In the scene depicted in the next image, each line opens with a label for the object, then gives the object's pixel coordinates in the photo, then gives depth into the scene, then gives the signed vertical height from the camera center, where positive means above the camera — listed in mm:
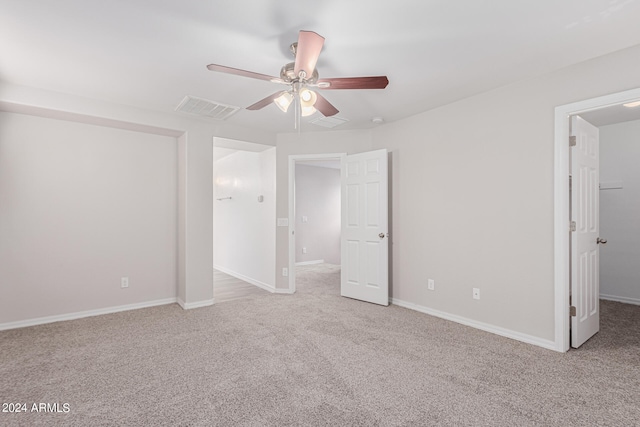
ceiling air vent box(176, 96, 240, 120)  3367 +1150
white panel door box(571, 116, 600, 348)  2730 -190
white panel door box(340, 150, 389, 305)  4051 -214
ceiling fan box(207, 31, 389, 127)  1873 +889
